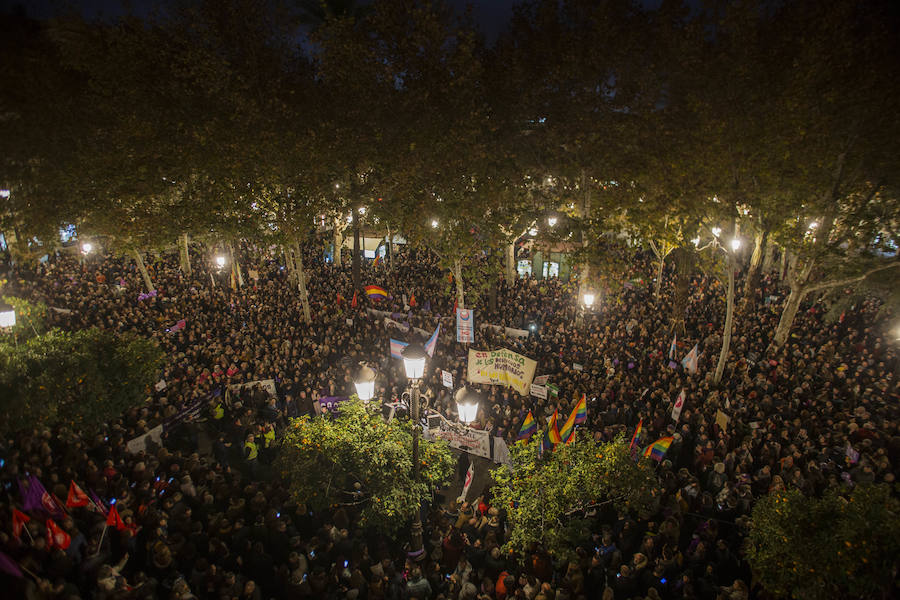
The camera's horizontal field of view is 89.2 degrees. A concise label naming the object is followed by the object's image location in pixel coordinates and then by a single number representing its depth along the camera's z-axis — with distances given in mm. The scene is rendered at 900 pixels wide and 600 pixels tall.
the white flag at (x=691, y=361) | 13681
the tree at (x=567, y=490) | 7422
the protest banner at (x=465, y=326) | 15250
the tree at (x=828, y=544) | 5180
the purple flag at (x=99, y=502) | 8288
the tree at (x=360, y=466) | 8117
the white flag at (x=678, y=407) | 11287
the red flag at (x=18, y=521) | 6715
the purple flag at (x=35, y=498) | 7367
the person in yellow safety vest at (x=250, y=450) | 11289
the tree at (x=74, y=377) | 9336
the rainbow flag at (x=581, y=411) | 10469
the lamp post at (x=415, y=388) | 7367
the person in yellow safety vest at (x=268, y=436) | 11930
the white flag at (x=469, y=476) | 9583
